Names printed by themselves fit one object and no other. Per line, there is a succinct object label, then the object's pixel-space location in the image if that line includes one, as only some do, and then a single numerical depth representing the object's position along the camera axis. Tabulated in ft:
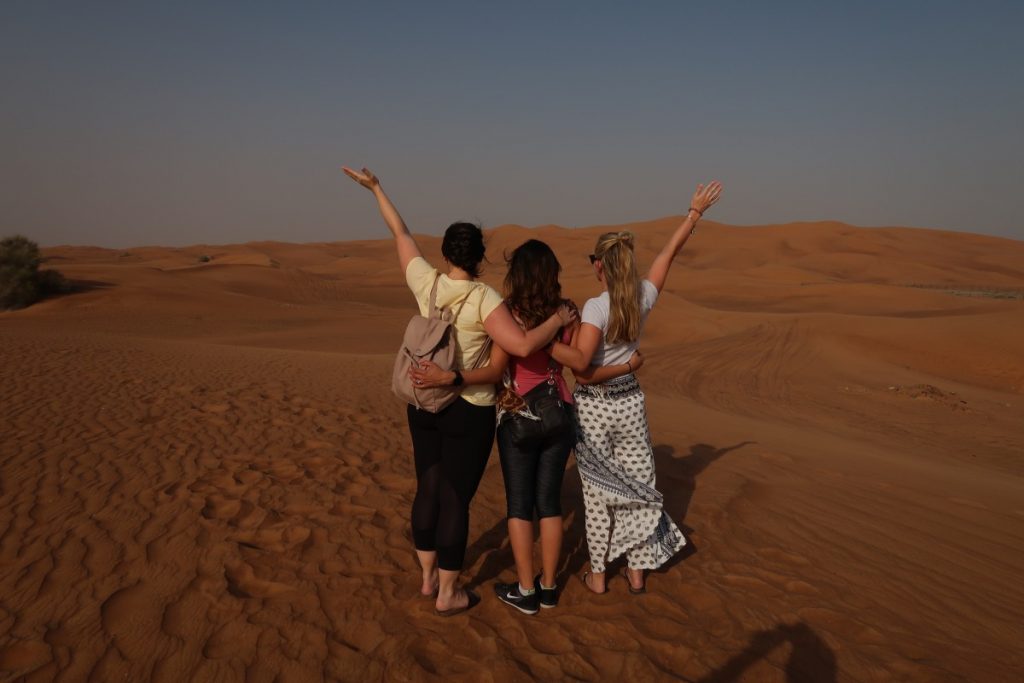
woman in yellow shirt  9.09
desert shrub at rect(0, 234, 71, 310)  71.31
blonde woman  10.02
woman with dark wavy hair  9.21
